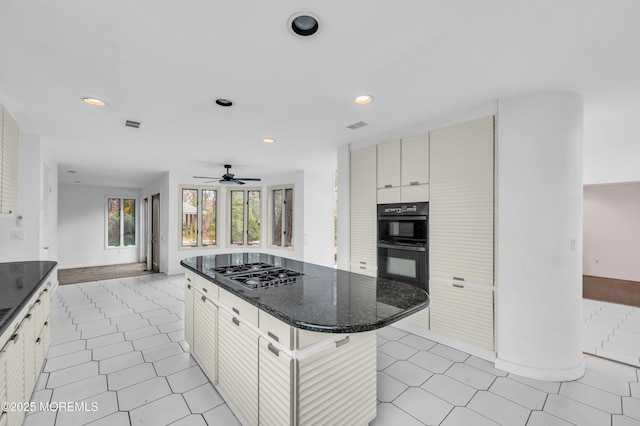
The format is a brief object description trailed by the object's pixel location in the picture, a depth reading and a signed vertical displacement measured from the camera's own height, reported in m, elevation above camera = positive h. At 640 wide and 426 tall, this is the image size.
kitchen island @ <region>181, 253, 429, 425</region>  1.37 -0.72
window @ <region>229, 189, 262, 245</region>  7.39 -0.08
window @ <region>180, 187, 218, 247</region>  6.87 -0.08
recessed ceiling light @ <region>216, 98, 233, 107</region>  2.58 +1.02
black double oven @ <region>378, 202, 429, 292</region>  3.18 -0.34
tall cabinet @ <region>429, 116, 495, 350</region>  2.70 -0.18
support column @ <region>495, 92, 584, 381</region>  2.38 -0.19
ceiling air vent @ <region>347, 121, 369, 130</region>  3.23 +1.02
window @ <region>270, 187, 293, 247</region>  7.08 -0.10
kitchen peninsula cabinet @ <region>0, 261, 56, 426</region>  1.46 -0.75
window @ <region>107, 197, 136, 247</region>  8.38 -0.27
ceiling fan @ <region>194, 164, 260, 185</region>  5.32 +0.62
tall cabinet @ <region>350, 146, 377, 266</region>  3.74 +0.09
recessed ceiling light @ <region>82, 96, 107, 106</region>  2.51 +1.00
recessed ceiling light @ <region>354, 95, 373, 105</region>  2.52 +1.02
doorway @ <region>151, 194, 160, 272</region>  7.29 -0.52
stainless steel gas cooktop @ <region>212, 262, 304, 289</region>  1.98 -0.49
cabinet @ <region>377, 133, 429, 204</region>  3.20 +0.52
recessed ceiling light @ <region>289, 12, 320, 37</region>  1.51 +1.04
